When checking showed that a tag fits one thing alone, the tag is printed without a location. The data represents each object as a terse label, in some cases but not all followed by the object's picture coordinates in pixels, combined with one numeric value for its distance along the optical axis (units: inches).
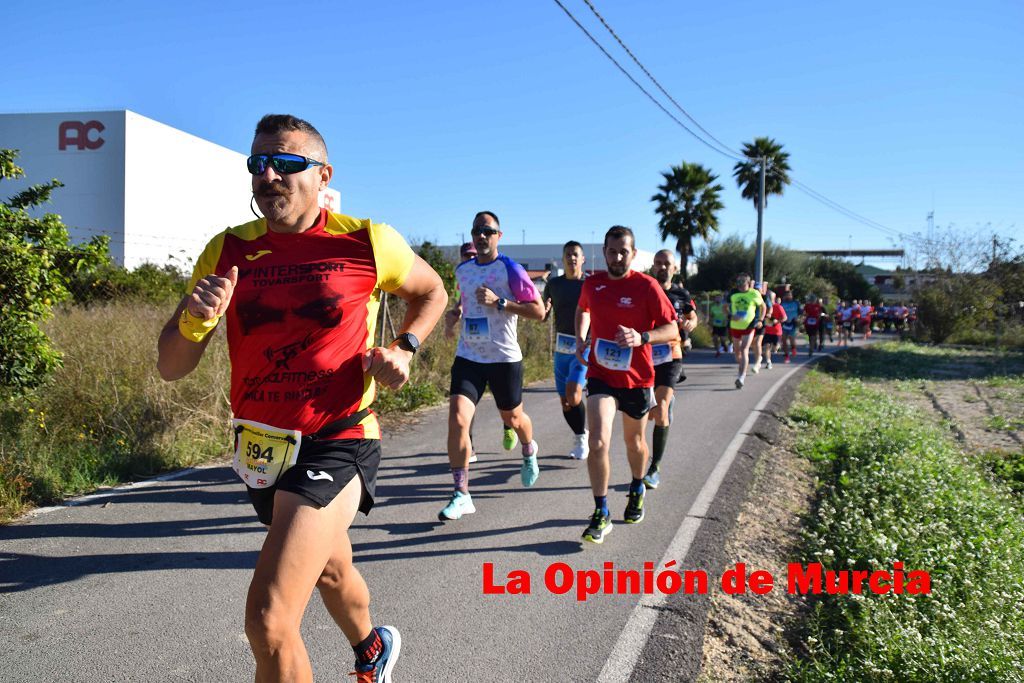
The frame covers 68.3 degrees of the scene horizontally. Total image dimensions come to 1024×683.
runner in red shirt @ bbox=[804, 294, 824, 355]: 892.6
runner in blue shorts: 283.0
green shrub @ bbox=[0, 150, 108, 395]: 240.1
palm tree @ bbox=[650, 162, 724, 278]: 1487.5
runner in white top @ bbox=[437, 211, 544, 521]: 222.4
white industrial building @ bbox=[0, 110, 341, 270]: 1541.6
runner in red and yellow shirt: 94.7
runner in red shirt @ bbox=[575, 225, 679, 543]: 195.2
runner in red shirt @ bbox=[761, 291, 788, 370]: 657.6
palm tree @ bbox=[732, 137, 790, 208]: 1544.0
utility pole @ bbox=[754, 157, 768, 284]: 1173.1
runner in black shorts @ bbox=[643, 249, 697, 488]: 257.1
